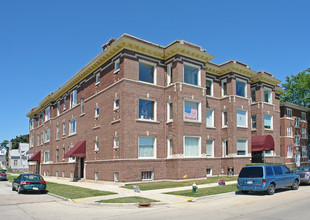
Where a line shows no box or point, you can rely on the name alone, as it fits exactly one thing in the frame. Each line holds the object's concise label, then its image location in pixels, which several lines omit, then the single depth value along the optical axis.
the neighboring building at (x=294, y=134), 43.34
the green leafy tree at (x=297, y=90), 50.62
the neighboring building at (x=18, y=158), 89.69
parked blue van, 15.77
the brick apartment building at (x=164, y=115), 24.16
